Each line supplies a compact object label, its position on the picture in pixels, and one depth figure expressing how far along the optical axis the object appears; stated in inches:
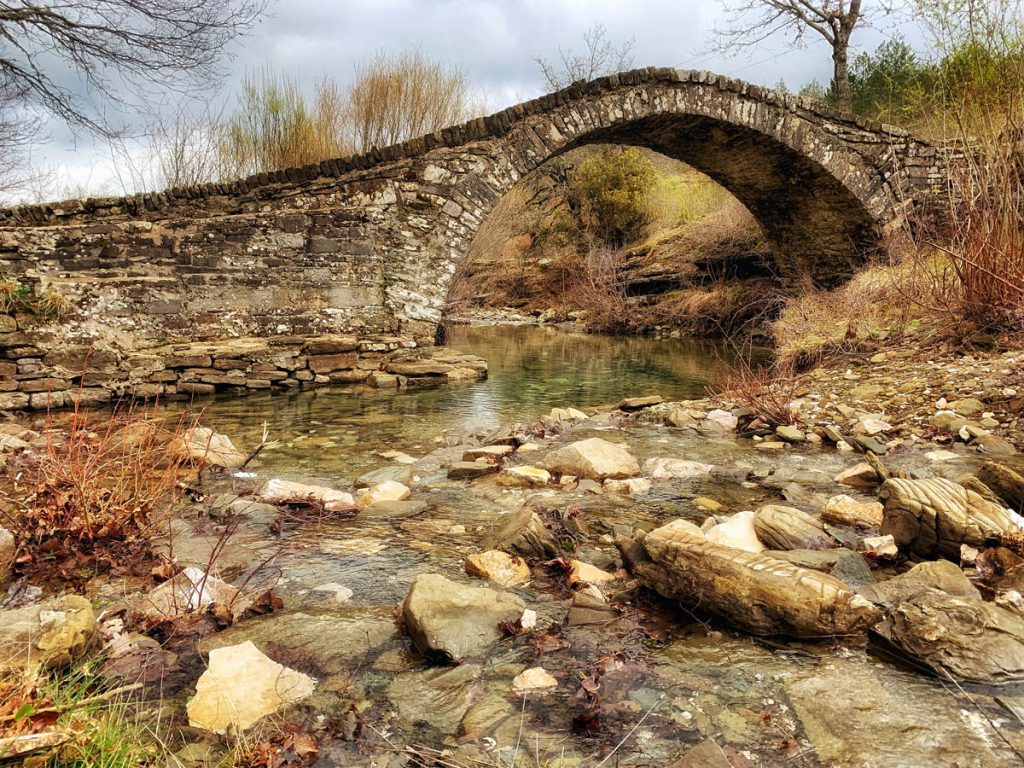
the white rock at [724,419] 191.2
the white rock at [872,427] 165.5
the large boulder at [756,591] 66.6
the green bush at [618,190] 742.5
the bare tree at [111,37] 302.8
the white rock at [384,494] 126.3
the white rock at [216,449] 150.5
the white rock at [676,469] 140.5
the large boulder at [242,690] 57.4
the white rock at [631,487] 129.4
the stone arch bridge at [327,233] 262.8
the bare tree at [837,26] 574.9
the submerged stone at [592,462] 138.6
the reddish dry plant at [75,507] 92.2
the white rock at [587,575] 85.5
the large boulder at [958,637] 58.5
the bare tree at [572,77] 721.1
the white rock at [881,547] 88.4
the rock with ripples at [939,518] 84.7
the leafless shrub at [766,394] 182.5
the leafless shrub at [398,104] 448.5
